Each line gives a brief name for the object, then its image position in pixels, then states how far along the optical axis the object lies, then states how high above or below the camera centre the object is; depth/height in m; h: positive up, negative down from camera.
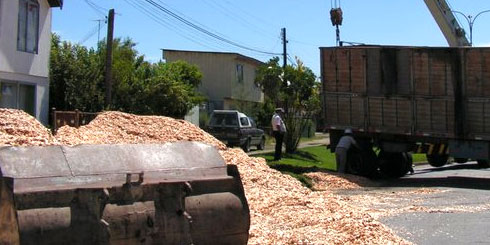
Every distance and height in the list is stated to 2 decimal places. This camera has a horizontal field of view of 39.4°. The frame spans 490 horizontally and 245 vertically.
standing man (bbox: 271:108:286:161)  22.69 +0.66
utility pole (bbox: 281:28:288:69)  50.00 +7.69
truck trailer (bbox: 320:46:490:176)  18.19 +1.45
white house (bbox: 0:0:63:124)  20.95 +3.10
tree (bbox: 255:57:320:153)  28.03 +2.55
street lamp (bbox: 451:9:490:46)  32.32 +6.18
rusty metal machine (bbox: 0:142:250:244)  5.14 -0.37
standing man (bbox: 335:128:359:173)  19.81 +0.07
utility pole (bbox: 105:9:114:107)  25.27 +2.97
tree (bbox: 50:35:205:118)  26.34 +2.84
